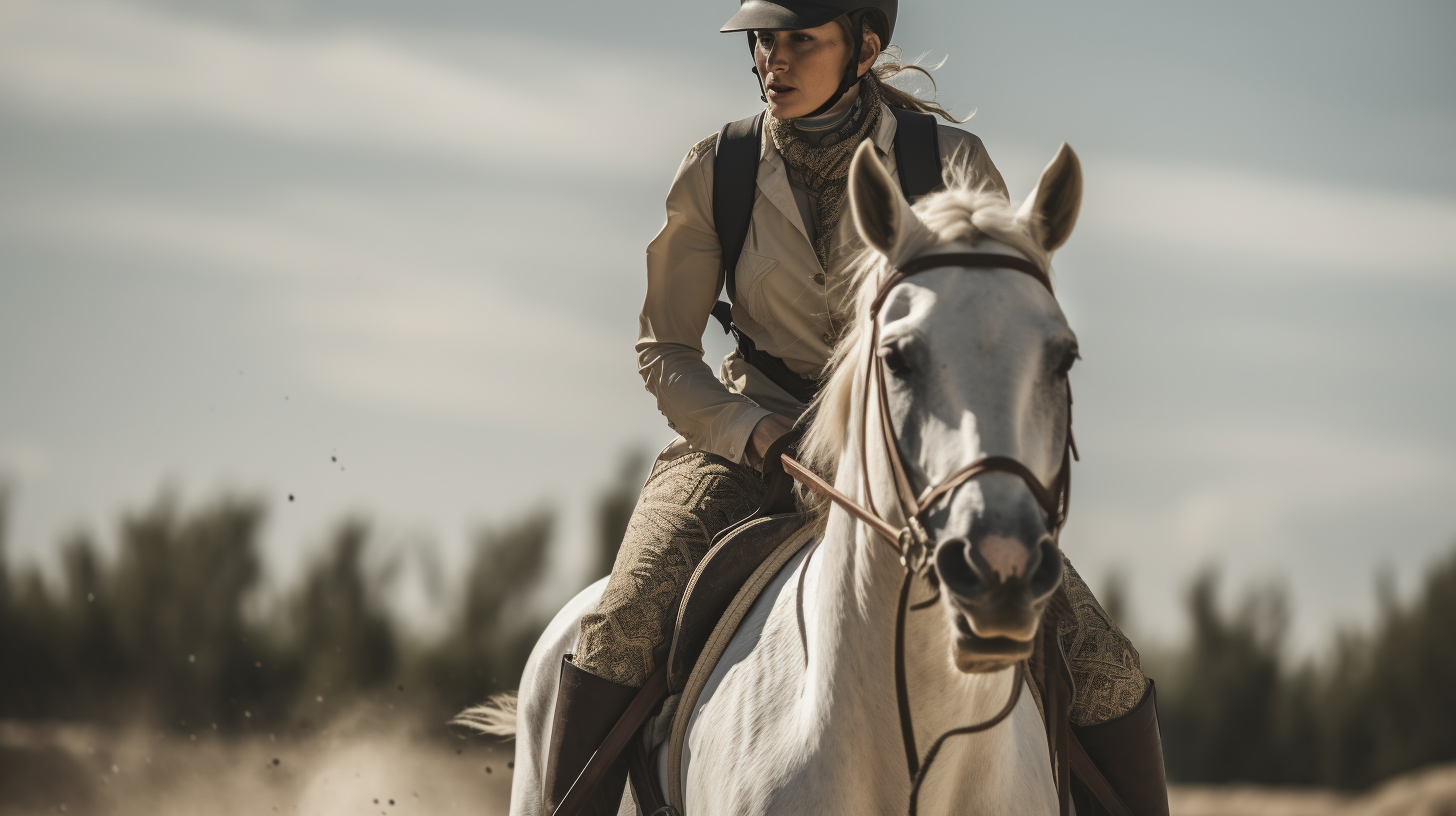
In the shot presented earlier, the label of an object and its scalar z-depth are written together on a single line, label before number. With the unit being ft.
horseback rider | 24.43
